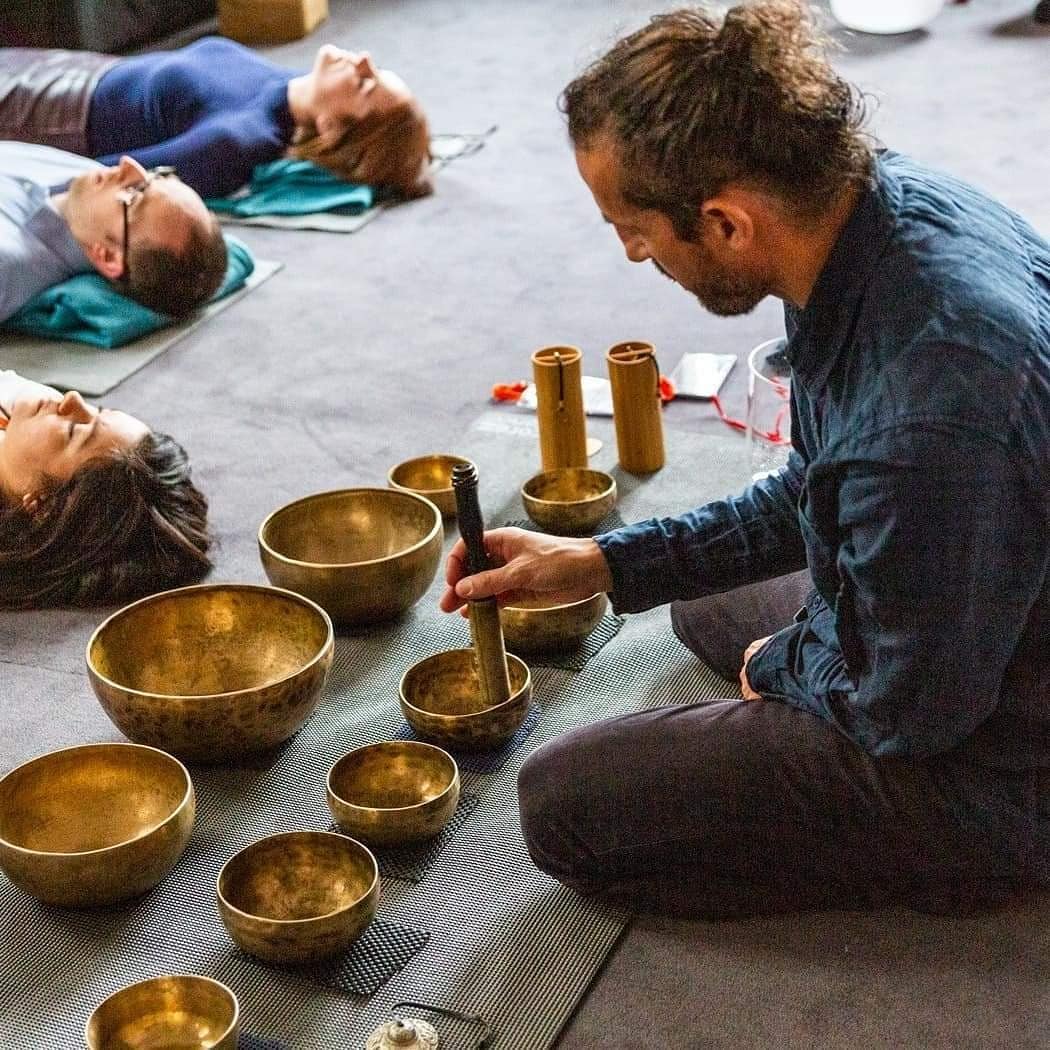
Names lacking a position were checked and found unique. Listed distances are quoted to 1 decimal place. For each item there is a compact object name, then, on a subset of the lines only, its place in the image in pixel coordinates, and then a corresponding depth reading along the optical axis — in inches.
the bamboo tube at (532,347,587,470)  110.3
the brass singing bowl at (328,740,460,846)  79.6
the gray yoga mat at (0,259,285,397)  136.5
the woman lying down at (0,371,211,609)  101.7
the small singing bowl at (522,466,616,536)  106.7
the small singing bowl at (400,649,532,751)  85.3
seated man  59.9
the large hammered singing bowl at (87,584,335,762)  82.8
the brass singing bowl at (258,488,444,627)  96.2
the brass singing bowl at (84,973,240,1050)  66.8
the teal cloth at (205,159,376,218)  176.1
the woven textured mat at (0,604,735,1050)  69.7
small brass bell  66.0
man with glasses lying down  143.9
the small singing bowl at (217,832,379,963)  71.8
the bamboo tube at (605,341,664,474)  112.3
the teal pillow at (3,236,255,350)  143.7
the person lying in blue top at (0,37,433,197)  175.6
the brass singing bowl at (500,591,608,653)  93.4
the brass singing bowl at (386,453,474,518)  111.1
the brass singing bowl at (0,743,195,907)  74.6
